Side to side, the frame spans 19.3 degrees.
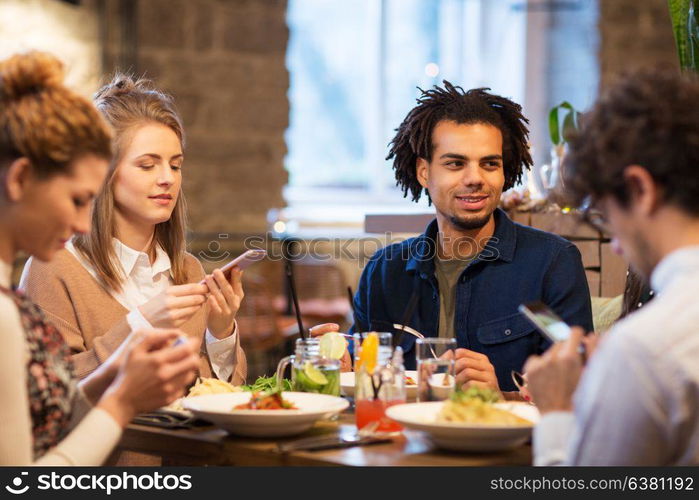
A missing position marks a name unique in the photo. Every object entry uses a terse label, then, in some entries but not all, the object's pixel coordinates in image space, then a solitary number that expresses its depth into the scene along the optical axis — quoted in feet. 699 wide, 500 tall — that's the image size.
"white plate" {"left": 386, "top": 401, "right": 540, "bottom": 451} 10.13
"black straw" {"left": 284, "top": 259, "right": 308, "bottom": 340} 11.52
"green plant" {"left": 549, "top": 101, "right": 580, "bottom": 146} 15.61
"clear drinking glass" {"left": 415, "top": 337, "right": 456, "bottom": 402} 10.89
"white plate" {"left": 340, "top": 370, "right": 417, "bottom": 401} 11.55
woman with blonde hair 12.03
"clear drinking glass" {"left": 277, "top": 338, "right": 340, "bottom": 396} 11.20
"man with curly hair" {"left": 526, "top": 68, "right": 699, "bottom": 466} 9.12
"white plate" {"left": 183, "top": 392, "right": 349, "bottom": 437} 10.44
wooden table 10.17
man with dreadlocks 12.91
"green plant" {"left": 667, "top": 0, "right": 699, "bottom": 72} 13.84
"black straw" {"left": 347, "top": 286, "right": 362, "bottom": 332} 11.86
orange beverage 10.73
